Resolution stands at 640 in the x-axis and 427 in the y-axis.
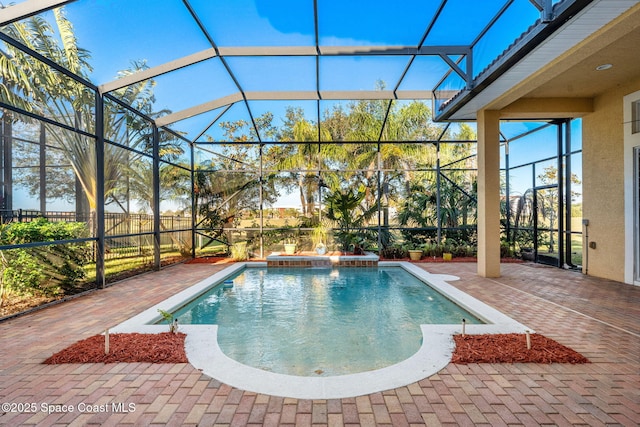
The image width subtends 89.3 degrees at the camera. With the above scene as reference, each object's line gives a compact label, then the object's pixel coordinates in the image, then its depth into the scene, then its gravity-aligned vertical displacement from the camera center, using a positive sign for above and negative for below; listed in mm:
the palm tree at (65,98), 5348 +2135
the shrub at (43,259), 4711 -699
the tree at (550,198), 8617 +376
